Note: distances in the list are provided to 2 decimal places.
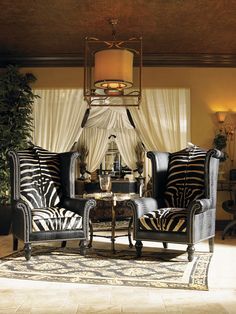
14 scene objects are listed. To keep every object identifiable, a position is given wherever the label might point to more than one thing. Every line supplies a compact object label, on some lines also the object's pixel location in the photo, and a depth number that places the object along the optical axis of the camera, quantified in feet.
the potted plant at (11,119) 20.35
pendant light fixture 14.33
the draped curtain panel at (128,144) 30.85
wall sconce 21.88
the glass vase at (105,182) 16.67
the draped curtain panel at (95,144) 31.78
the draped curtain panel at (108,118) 29.63
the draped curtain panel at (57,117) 22.56
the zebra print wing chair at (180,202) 14.08
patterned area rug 11.76
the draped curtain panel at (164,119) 22.24
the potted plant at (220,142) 21.59
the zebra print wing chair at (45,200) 14.21
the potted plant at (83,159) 32.04
